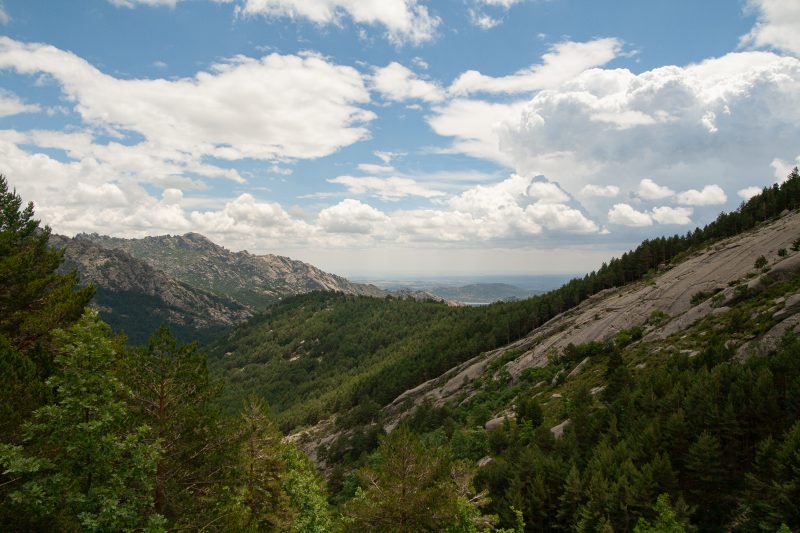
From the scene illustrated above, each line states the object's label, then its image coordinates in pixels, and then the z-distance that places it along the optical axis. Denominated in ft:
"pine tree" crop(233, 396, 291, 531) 88.33
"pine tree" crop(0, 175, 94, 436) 53.06
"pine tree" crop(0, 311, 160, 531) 39.78
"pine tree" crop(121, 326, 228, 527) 61.21
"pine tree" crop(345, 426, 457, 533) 68.64
